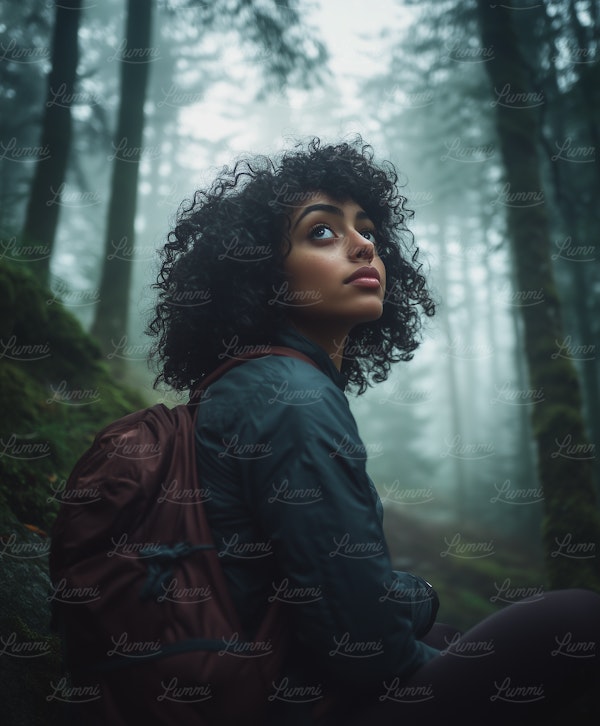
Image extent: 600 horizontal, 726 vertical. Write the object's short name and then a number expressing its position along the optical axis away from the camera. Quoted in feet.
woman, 4.82
